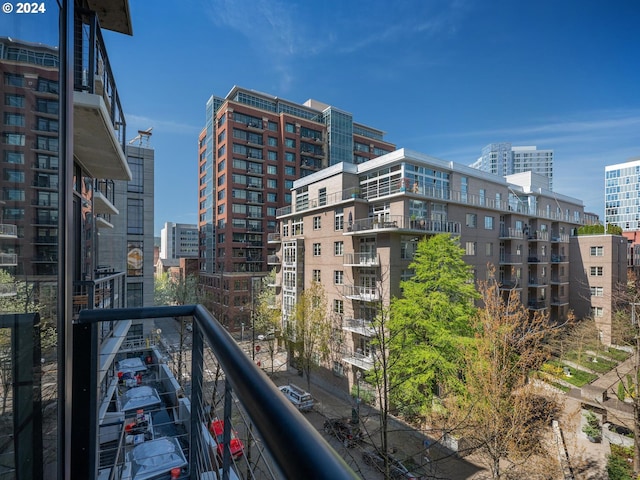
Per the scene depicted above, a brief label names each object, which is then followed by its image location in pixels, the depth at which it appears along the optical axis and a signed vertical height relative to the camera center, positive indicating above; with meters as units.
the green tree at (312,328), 18.27 -4.81
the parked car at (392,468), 9.24 -6.79
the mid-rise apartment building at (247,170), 33.84 +8.71
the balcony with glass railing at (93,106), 3.78 +1.59
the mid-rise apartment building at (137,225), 20.23 +1.29
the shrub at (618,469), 9.05 -6.53
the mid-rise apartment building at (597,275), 26.49 -2.53
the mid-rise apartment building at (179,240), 90.88 +1.40
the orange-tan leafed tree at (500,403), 8.89 -4.73
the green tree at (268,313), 23.02 -5.02
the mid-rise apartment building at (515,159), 124.06 +34.44
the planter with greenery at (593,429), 12.27 -7.15
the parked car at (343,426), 10.09 -6.48
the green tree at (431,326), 12.34 -3.31
